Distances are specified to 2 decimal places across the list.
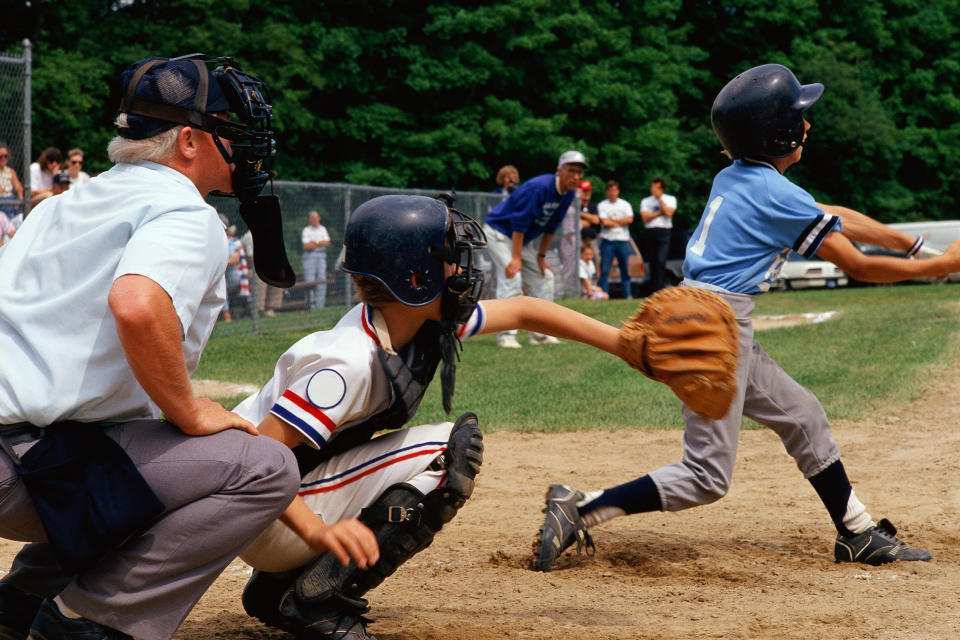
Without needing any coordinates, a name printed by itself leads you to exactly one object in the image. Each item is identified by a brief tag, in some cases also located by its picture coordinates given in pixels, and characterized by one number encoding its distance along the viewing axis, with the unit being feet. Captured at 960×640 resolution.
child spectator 68.54
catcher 10.48
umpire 8.81
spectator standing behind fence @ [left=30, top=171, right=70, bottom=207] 36.06
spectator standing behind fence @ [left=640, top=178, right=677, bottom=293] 63.82
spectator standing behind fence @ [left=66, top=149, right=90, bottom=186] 39.40
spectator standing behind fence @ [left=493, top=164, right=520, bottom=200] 49.70
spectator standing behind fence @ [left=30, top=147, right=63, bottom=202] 38.37
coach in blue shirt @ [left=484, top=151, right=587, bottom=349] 38.55
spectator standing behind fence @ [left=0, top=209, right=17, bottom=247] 32.76
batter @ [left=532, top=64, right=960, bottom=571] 13.96
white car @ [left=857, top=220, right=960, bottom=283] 94.07
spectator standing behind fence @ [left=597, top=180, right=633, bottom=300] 63.16
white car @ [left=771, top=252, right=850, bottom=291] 92.07
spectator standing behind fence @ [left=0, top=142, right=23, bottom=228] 33.99
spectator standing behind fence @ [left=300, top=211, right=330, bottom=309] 49.93
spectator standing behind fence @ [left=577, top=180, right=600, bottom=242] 64.54
